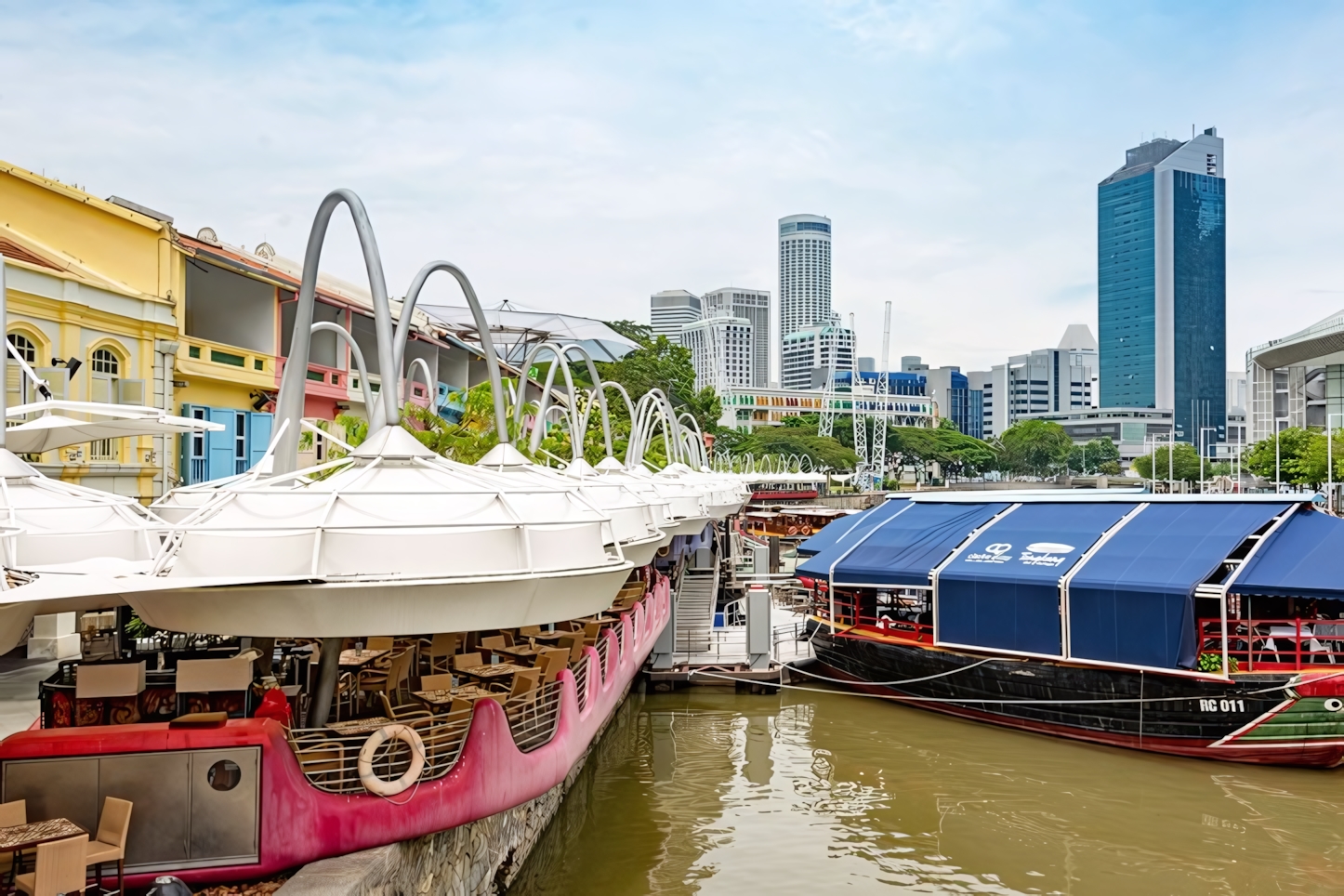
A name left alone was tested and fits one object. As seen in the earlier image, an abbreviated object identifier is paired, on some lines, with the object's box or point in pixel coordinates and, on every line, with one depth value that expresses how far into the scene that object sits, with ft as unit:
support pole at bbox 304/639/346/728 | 38.34
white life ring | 33.74
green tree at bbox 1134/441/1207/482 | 455.63
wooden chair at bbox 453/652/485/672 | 51.06
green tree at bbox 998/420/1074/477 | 515.91
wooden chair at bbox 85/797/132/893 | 28.81
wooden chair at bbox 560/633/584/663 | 55.31
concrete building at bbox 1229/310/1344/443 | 365.20
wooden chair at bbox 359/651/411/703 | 45.34
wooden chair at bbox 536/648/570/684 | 49.90
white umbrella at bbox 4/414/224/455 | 54.85
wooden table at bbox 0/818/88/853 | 26.99
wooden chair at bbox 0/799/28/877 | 28.76
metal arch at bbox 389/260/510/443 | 39.50
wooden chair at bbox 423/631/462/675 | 51.52
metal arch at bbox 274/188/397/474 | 36.06
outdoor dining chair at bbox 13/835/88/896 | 26.81
